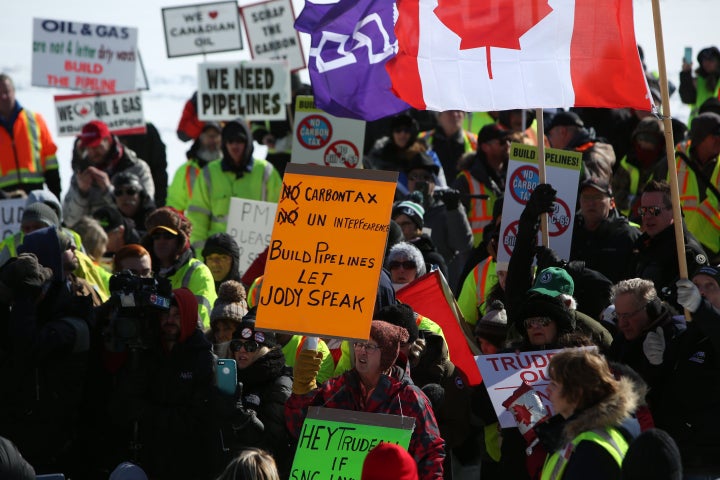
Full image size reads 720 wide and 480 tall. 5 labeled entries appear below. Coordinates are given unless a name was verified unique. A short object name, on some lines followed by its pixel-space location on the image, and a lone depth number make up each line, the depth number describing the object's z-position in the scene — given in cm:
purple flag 1947
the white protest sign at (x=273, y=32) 3275
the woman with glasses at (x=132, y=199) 2616
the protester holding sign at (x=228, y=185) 2636
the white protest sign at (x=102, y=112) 3244
